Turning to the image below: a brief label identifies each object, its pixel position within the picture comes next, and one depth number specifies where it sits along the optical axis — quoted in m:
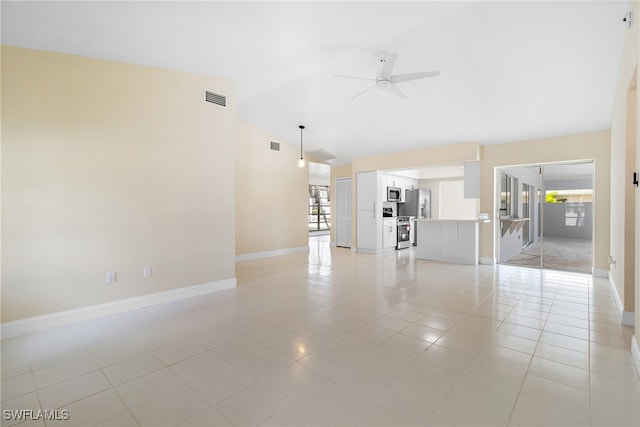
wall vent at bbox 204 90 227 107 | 4.26
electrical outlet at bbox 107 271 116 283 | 3.42
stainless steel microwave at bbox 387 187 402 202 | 8.33
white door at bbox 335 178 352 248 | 9.05
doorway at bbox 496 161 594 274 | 6.53
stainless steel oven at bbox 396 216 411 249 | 8.86
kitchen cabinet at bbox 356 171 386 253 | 7.94
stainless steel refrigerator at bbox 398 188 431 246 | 9.16
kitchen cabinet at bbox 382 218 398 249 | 8.19
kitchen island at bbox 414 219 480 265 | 6.38
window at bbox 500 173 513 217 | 6.58
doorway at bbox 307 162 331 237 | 12.91
